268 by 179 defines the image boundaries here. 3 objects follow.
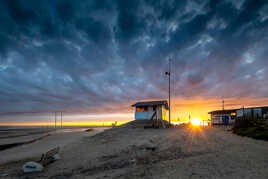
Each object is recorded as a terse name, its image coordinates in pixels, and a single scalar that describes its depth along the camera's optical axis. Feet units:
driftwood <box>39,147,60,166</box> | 31.23
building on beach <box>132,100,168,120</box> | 106.93
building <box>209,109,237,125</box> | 145.01
